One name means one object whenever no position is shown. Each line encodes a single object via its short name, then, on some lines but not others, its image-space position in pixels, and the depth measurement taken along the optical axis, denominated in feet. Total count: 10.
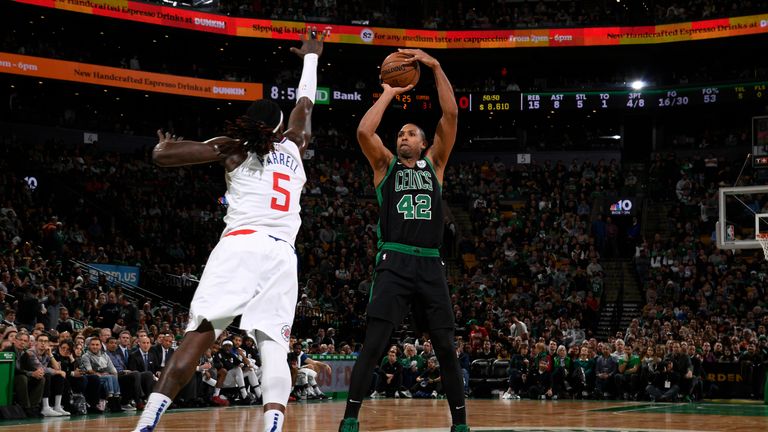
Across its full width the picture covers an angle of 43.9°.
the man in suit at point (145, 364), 51.16
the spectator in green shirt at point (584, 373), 69.15
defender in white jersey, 17.20
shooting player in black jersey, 21.98
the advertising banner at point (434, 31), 110.42
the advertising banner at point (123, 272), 85.15
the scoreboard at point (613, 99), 118.73
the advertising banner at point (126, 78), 104.53
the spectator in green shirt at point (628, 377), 67.62
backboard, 74.84
